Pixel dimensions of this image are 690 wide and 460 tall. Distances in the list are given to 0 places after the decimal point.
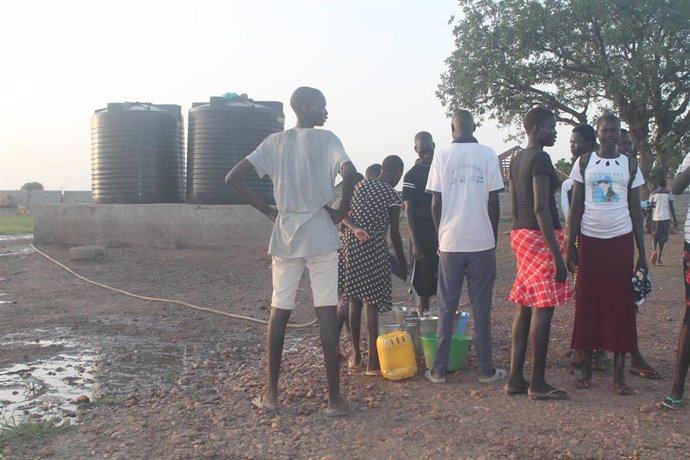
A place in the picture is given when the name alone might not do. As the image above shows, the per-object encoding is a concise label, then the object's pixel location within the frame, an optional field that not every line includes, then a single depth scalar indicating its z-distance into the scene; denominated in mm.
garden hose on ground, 6432
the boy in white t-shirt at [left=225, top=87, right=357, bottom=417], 3807
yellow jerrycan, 4367
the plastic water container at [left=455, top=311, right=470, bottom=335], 4855
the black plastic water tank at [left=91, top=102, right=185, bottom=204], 12484
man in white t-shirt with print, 4238
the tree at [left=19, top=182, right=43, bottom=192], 55969
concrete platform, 11398
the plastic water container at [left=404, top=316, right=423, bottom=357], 4871
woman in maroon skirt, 4074
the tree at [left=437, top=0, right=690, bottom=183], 18250
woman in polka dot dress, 4637
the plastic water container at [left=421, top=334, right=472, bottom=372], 4551
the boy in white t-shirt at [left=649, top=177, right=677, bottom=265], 10992
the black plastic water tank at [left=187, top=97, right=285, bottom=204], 12078
